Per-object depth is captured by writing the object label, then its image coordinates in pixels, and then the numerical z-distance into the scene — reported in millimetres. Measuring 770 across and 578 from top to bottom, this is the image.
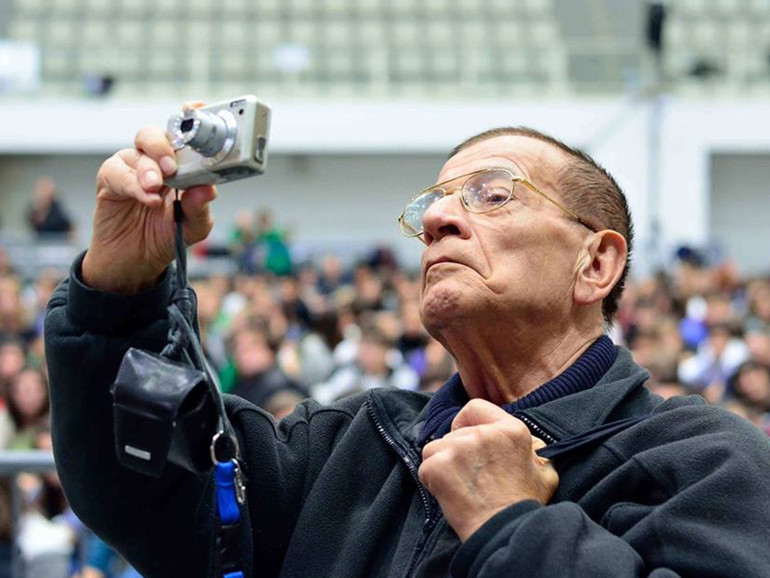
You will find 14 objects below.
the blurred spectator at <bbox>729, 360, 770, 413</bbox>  6086
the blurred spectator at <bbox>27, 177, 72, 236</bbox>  13906
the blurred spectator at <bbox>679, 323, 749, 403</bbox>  7051
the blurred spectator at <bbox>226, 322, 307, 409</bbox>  6250
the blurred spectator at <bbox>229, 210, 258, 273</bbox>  12117
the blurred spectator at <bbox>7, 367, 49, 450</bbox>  5910
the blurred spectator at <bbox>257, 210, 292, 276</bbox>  12078
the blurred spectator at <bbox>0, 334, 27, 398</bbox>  7154
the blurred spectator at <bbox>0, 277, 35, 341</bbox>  9236
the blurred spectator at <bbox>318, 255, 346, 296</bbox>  11711
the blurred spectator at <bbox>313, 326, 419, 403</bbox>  6844
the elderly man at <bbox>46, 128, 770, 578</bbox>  1679
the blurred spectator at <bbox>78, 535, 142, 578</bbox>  4000
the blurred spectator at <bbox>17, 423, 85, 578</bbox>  3896
